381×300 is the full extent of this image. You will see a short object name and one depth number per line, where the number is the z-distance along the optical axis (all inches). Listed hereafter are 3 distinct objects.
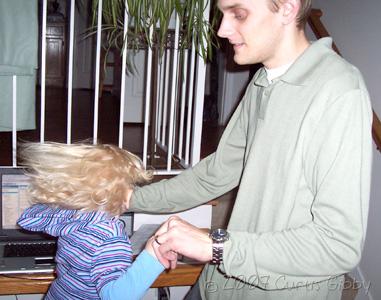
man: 34.1
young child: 42.9
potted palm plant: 76.8
